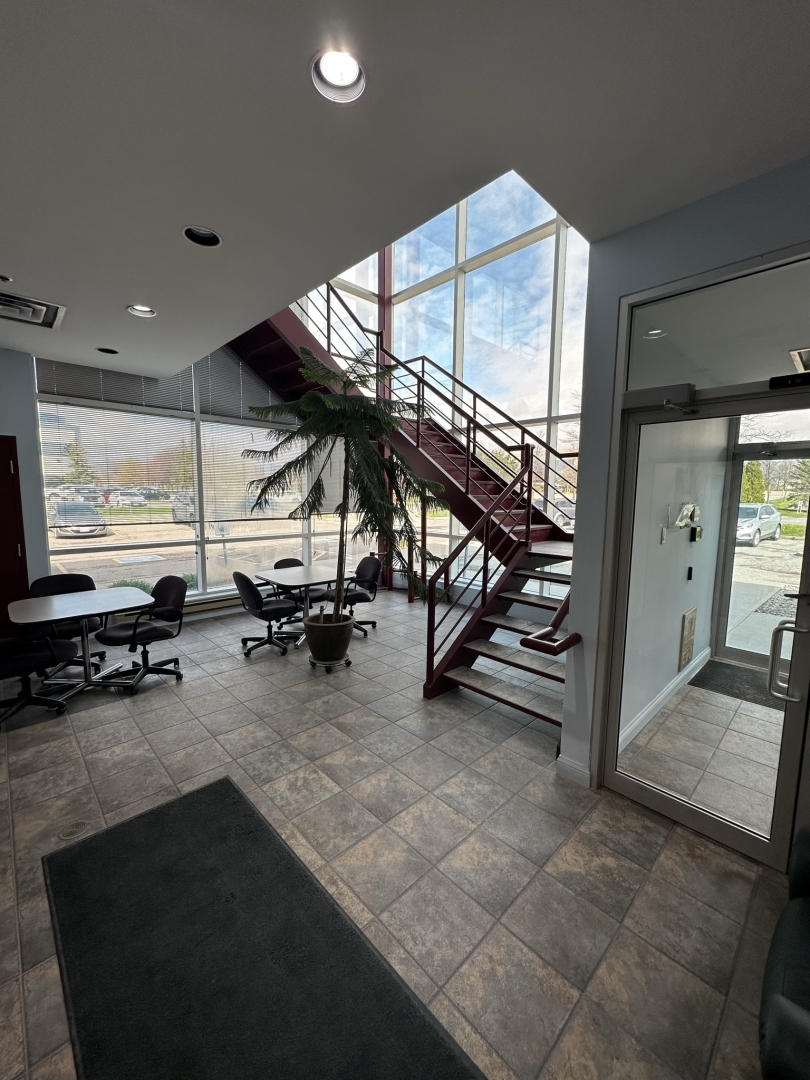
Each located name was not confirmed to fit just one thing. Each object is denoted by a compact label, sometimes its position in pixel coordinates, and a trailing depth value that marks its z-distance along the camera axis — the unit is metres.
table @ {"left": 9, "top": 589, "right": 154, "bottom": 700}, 3.35
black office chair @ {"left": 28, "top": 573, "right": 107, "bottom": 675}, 4.07
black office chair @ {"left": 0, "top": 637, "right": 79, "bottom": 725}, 3.09
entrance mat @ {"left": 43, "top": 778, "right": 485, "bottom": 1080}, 1.31
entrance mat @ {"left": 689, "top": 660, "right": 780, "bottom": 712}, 2.41
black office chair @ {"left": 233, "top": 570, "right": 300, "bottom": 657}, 4.41
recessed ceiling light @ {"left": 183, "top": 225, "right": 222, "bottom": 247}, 2.28
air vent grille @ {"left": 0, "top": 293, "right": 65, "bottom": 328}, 3.13
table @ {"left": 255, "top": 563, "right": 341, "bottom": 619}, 4.62
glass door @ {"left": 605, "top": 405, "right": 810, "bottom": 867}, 1.97
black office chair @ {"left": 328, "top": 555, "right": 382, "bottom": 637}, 5.24
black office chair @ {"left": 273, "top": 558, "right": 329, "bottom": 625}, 5.04
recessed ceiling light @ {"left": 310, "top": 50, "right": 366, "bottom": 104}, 1.32
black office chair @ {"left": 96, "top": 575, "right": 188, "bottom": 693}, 3.69
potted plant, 3.79
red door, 4.32
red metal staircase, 3.43
